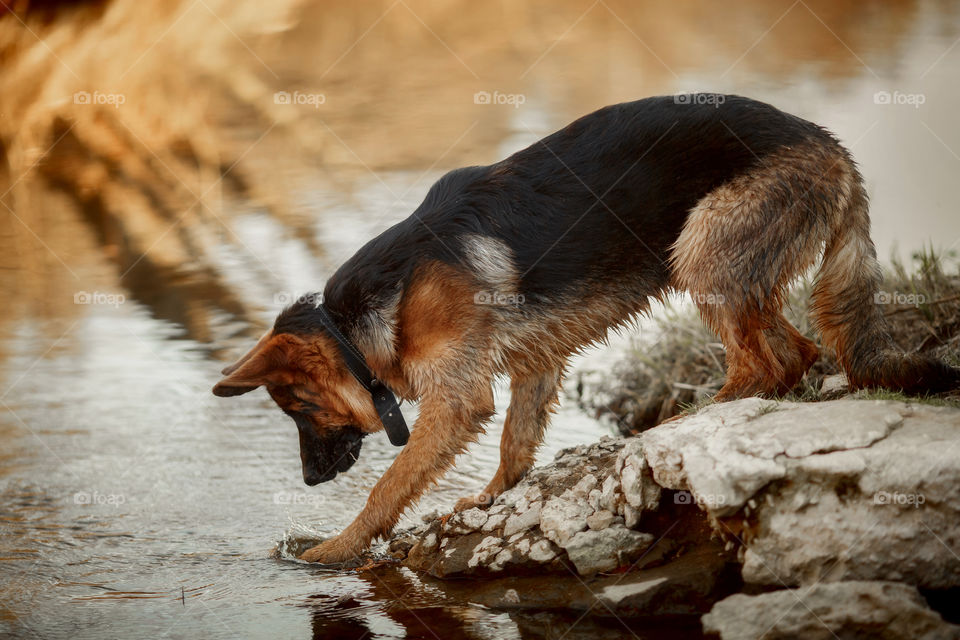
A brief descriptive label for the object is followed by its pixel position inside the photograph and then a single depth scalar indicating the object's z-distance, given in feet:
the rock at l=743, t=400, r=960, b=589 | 23.24
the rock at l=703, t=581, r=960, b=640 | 21.65
